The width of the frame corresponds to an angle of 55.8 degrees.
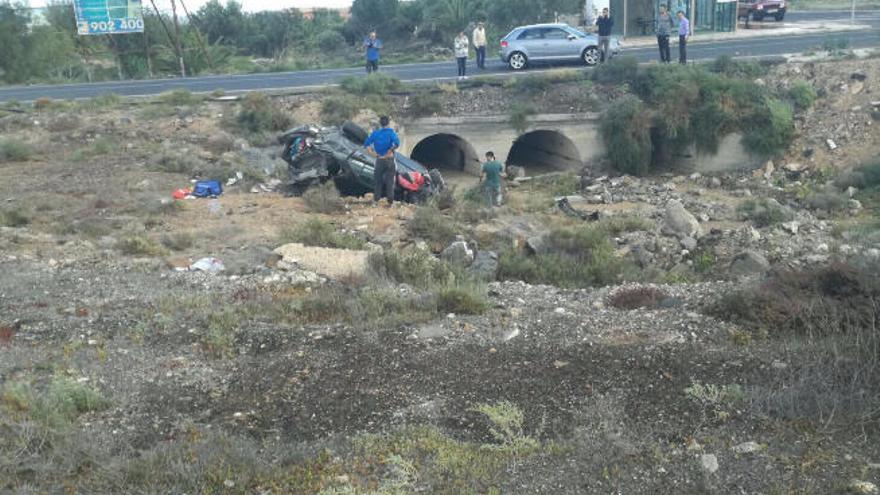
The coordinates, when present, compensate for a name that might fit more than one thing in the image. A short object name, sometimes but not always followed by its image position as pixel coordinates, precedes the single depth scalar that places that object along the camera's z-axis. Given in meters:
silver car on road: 25.78
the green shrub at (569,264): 11.74
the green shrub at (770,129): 21.64
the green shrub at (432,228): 13.45
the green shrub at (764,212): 15.98
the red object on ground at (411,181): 15.88
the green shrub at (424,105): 22.62
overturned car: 16.15
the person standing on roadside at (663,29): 22.70
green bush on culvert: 21.81
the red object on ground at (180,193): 15.91
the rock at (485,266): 11.36
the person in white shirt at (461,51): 24.08
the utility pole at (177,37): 34.09
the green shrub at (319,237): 12.44
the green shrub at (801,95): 22.47
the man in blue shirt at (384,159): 13.91
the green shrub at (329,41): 50.59
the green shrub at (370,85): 23.05
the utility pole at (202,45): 36.10
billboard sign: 32.25
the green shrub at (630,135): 22.14
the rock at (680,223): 14.78
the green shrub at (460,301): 8.55
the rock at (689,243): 13.95
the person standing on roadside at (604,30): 23.44
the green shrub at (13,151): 18.84
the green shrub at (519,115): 22.55
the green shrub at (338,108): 21.53
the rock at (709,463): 5.42
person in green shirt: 17.02
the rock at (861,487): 5.14
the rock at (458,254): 11.95
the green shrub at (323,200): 15.13
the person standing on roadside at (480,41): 25.64
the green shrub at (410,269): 10.37
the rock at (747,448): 5.63
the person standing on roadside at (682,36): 23.17
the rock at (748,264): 11.68
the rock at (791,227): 14.50
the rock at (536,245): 12.95
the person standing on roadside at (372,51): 23.91
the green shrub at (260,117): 21.30
